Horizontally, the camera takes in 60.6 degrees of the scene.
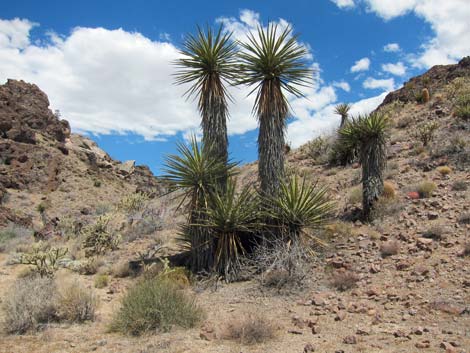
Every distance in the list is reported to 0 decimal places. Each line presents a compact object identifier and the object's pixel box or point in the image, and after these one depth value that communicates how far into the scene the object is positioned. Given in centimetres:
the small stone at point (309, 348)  531
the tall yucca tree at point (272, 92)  1039
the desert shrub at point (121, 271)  1100
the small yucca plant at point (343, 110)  2123
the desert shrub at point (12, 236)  1502
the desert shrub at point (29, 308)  645
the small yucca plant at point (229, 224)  972
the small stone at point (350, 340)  550
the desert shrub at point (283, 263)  855
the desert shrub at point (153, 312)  634
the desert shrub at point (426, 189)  1164
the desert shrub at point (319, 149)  1905
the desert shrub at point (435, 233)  930
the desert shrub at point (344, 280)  812
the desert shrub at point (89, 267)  1170
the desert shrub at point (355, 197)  1301
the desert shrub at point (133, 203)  2116
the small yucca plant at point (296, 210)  967
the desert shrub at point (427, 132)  1597
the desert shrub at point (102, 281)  999
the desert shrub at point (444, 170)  1273
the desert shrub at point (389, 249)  916
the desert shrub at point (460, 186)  1142
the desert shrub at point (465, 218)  964
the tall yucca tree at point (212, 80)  1084
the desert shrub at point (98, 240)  1384
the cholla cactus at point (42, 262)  1015
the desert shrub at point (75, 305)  700
